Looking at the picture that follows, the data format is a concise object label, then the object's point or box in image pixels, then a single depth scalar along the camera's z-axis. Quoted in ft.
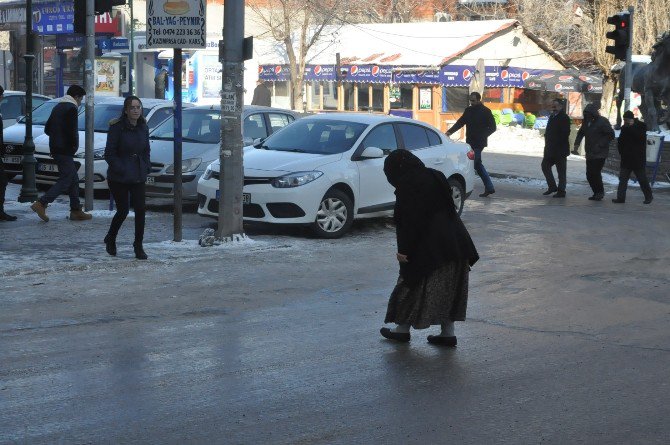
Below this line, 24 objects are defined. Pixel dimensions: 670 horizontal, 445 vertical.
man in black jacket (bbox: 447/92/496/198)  67.00
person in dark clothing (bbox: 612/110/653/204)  65.21
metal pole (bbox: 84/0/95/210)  49.93
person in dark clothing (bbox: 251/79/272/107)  116.26
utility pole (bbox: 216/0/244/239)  42.65
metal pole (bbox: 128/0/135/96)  106.67
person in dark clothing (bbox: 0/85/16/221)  47.47
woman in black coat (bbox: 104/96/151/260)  38.73
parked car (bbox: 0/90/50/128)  73.05
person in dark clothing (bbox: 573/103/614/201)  66.64
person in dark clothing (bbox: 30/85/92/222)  48.01
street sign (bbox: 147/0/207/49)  41.96
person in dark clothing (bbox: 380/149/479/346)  26.30
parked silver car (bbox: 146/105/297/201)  53.16
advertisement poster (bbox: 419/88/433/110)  162.20
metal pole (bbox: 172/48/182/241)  42.17
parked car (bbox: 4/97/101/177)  61.57
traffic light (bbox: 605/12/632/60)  79.15
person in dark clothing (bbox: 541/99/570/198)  68.23
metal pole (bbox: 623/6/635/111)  79.71
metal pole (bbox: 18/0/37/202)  53.31
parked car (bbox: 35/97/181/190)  55.93
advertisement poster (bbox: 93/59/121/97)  127.03
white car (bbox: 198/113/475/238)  45.37
